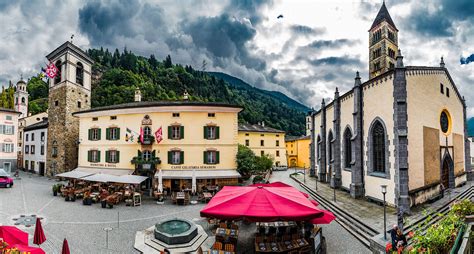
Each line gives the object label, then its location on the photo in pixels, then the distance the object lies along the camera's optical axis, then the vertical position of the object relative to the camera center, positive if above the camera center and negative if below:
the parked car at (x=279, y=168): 53.81 -6.03
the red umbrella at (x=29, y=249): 6.65 -2.98
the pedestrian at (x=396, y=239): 8.58 -3.54
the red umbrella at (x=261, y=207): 8.30 -2.35
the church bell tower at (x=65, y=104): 32.81 +5.05
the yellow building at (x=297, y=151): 60.62 -2.66
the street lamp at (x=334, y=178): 24.30 -3.77
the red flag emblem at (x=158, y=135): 23.12 +0.53
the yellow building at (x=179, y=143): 23.84 -0.22
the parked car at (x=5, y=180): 26.66 -4.23
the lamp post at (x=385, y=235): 11.41 -4.37
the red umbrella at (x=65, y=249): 7.84 -3.41
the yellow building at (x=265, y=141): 52.57 -0.13
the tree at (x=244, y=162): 25.05 -2.19
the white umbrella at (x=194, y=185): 21.98 -3.92
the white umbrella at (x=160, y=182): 21.55 -3.59
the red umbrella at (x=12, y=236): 7.83 -3.00
